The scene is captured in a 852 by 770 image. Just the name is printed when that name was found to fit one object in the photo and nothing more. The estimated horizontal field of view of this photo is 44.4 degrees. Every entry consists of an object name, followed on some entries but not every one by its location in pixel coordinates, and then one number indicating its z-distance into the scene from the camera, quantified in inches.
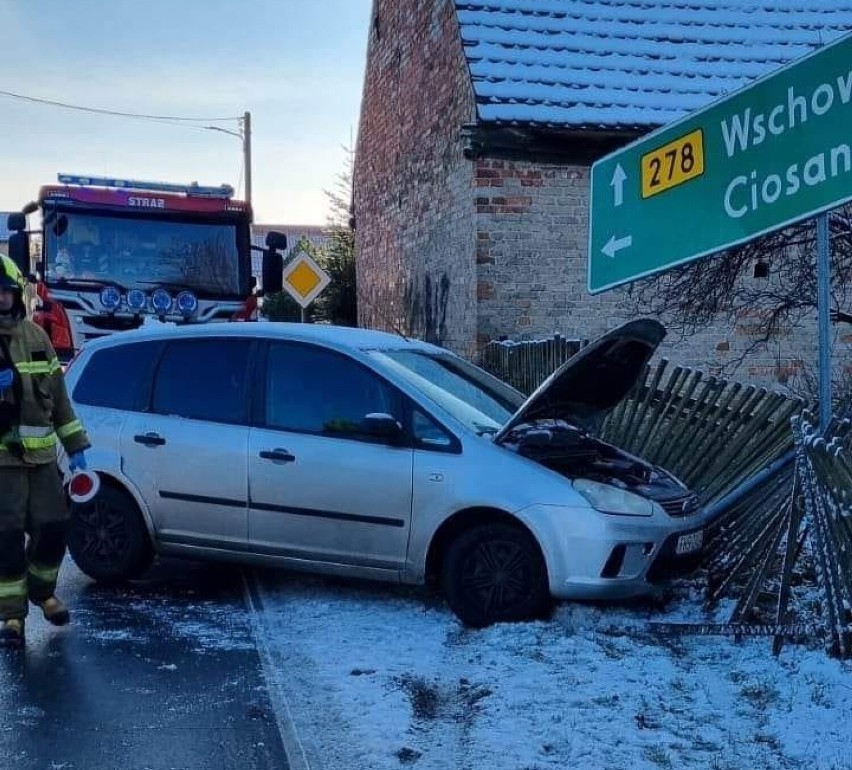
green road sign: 166.2
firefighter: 206.4
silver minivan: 213.6
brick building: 475.2
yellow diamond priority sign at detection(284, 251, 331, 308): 539.2
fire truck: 486.3
